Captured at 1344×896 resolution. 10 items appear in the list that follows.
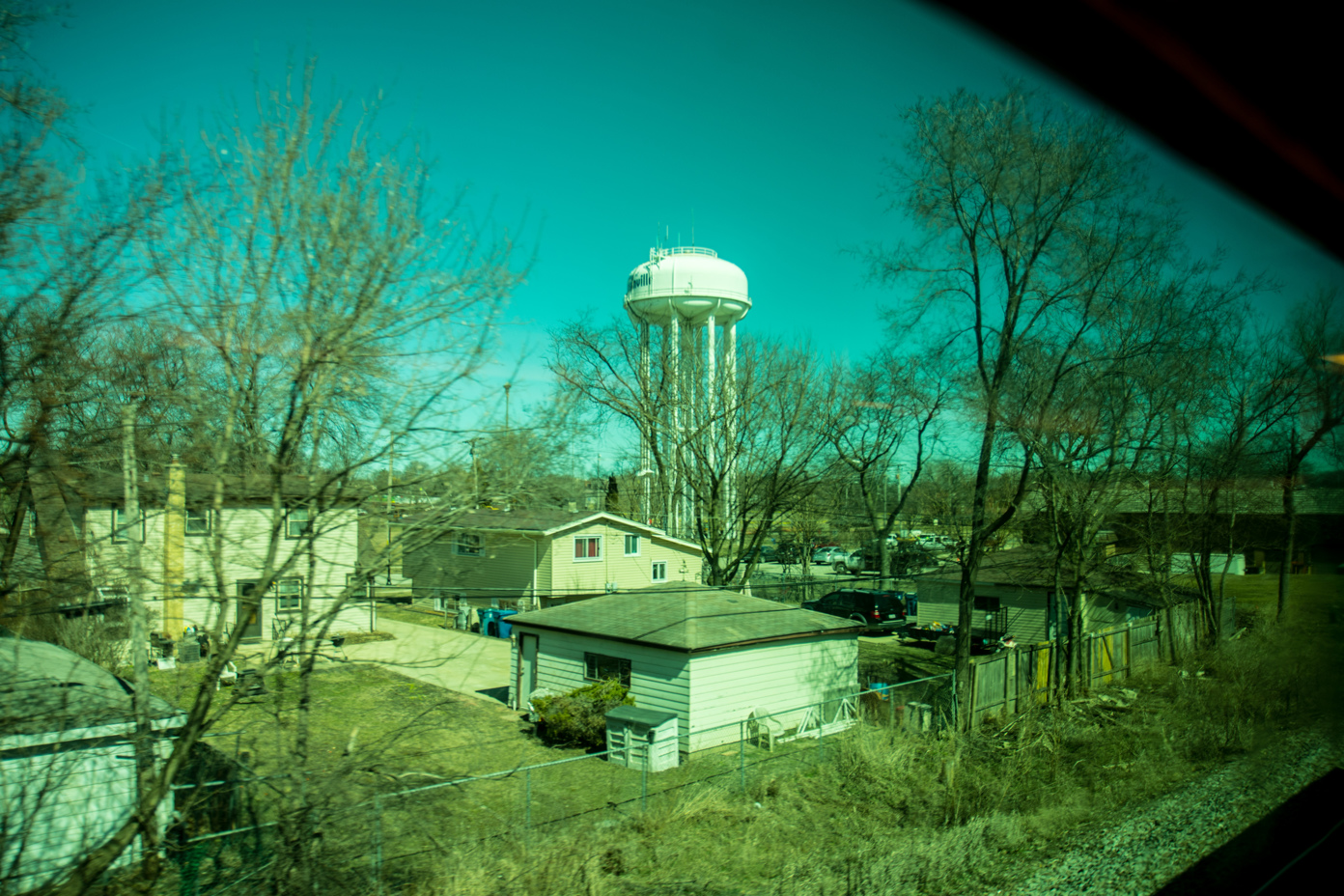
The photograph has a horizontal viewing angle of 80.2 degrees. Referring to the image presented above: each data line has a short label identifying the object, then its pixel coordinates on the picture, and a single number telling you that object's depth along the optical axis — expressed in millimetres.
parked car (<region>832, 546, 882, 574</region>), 41138
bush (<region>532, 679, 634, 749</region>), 14945
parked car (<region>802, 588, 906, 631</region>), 30031
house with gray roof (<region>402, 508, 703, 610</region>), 29469
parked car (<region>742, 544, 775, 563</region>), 53766
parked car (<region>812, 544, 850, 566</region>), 53562
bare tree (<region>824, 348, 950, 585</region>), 21562
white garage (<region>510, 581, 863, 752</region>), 15727
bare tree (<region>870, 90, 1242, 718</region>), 15570
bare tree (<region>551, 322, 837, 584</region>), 22984
